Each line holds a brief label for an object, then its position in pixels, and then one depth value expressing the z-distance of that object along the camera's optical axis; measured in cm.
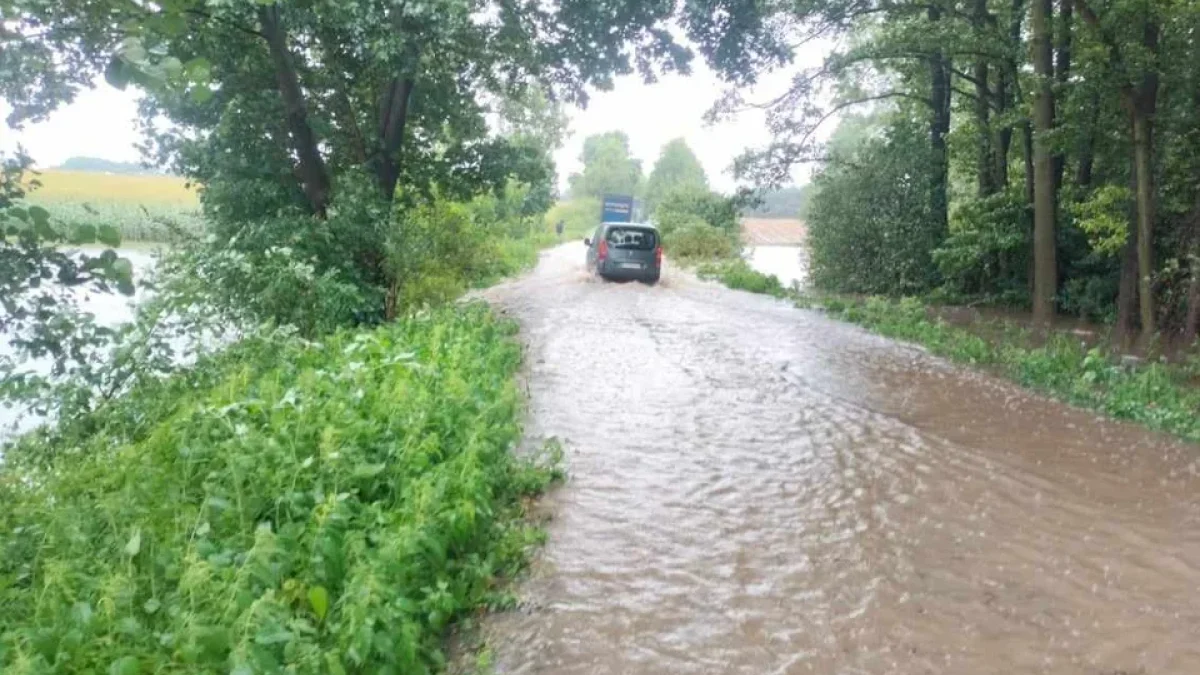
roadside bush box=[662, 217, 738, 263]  3650
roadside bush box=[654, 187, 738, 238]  2334
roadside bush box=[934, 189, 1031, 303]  1950
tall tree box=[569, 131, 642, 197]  10306
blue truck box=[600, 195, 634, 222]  6031
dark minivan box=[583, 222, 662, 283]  2361
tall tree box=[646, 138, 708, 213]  9619
